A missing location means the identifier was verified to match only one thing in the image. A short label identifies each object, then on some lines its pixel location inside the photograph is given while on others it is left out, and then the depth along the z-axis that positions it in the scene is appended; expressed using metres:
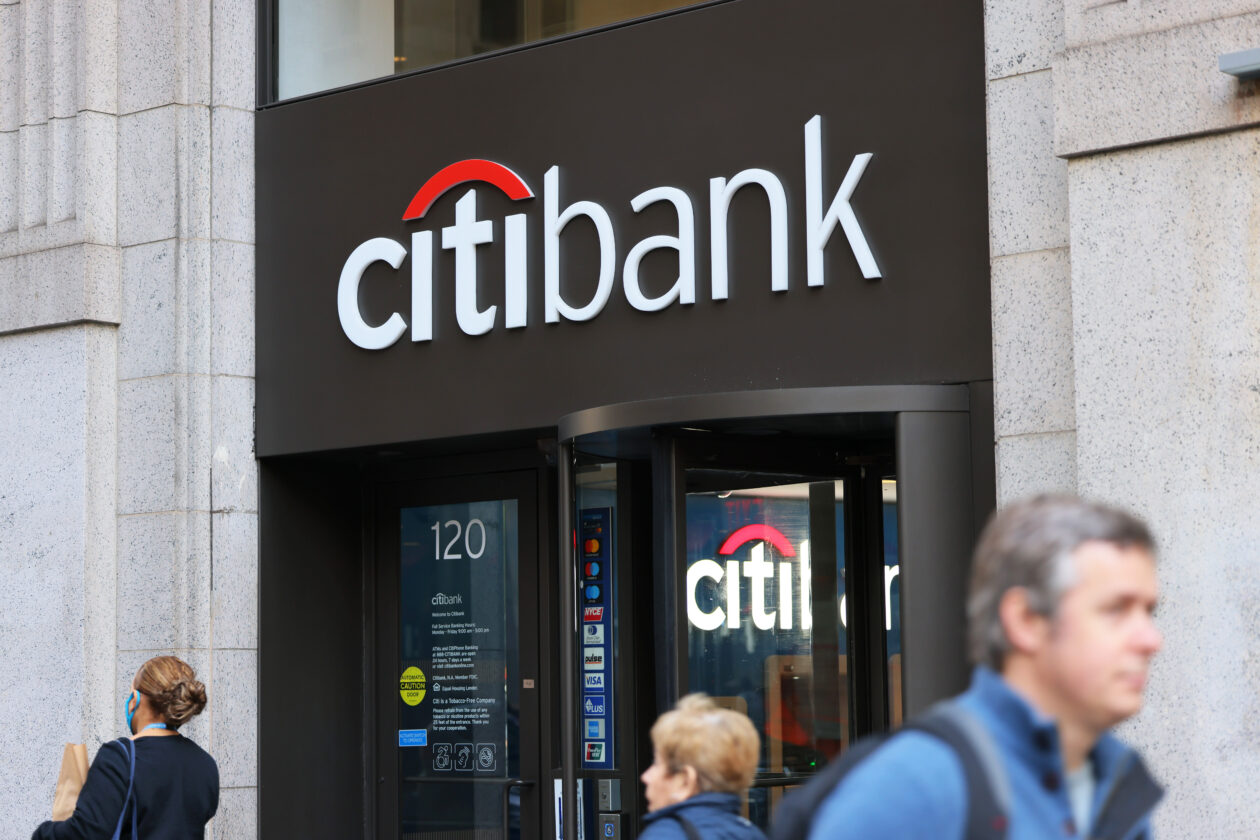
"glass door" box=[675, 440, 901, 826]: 6.51
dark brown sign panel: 6.44
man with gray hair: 1.74
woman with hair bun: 5.23
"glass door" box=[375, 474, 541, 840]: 8.29
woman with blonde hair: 3.45
